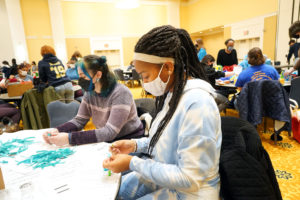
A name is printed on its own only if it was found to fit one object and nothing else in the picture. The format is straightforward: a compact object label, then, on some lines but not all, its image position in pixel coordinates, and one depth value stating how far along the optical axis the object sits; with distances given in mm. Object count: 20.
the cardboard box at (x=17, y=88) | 3535
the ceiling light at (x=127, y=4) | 8500
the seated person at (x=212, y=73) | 3878
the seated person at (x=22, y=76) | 5090
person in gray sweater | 1509
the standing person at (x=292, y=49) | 5037
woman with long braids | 737
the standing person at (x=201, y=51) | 5773
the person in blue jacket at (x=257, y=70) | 3025
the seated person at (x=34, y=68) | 8212
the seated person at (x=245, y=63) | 4404
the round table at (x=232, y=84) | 3322
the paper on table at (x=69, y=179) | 825
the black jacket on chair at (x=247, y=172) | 741
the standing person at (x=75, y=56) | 6159
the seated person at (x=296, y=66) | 3344
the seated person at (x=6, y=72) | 4965
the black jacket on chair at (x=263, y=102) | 2607
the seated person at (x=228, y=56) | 5562
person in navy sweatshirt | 3535
